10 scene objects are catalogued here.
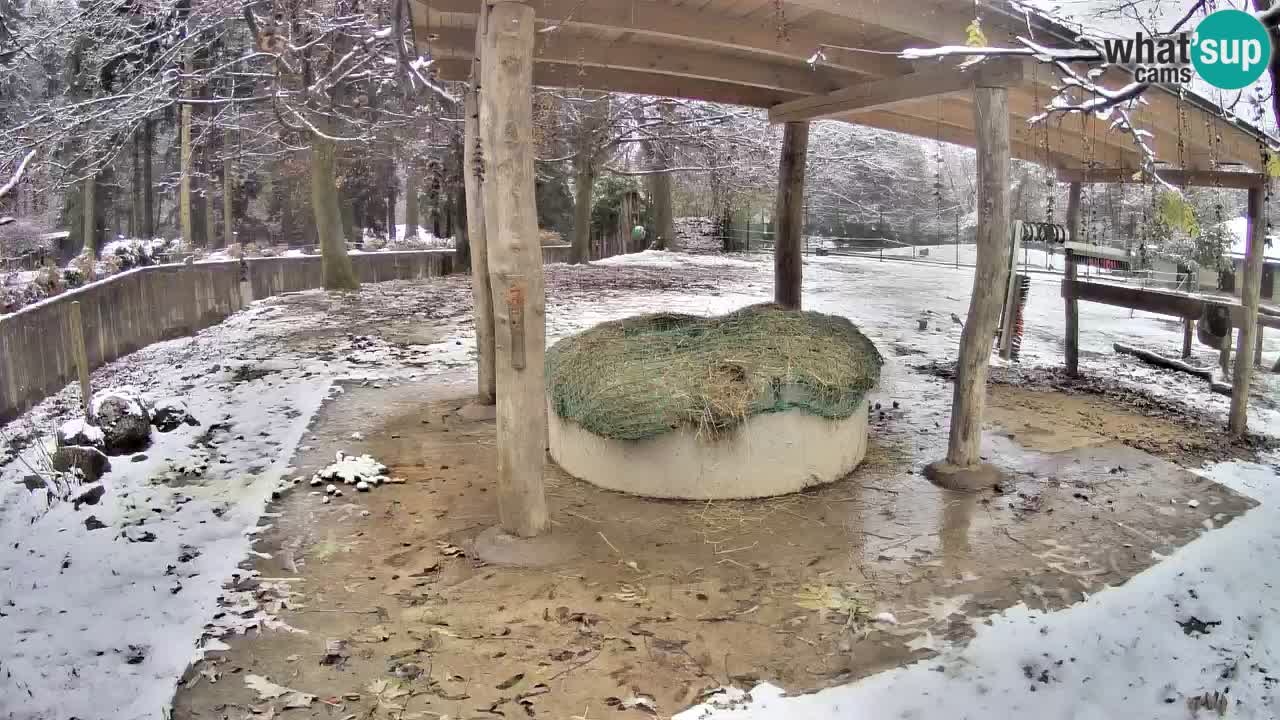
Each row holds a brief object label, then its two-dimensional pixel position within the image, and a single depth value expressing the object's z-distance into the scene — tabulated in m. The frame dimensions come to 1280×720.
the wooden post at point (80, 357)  6.49
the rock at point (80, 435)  5.78
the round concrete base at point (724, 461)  5.35
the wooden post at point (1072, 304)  9.38
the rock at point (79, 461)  5.60
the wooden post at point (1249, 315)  6.82
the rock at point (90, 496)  5.21
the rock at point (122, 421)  6.07
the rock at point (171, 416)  6.71
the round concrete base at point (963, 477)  5.70
